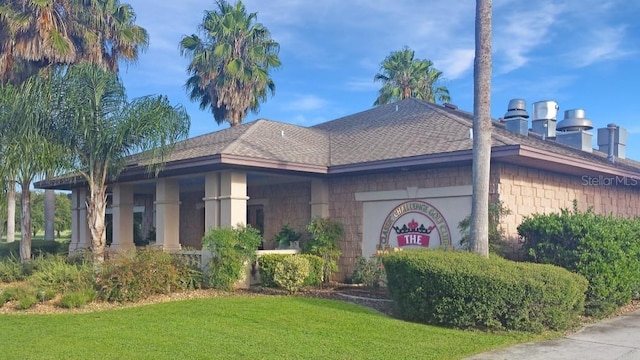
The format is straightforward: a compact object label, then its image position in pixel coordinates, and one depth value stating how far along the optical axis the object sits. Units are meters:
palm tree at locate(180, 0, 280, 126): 28.41
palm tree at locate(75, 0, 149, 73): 21.06
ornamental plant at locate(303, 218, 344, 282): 15.58
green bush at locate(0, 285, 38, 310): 11.73
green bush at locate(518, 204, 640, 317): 11.09
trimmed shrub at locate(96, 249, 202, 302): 12.35
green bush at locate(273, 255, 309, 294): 14.12
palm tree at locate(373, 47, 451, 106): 33.50
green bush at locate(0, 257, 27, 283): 16.28
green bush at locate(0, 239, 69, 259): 23.45
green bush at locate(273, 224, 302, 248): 16.59
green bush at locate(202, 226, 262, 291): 13.78
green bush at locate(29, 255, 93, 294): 12.70
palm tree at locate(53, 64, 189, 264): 13.72
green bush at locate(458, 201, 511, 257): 12.40
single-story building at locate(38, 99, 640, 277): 13.58
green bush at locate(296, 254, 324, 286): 14.81
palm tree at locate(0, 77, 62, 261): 13.41
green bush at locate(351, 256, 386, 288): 14.31
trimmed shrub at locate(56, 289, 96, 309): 11.67
